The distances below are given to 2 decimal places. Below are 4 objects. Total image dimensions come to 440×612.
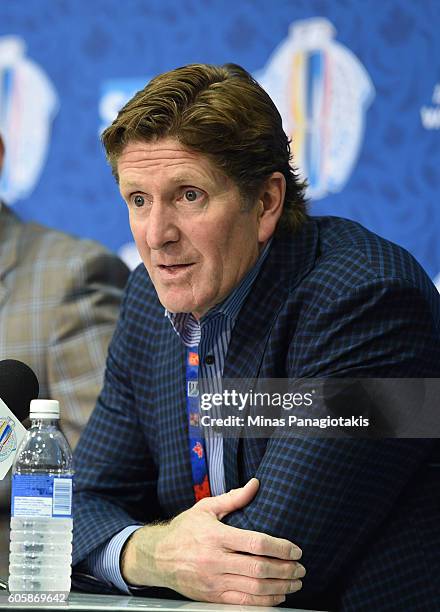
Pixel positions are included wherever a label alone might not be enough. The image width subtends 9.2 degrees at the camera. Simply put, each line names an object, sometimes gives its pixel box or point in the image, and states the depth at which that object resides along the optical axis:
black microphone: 3.29
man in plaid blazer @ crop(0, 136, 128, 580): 3.98
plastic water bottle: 3.23
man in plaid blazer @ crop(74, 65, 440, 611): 3.31
